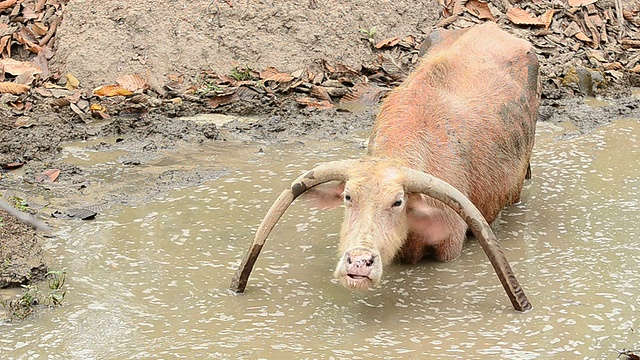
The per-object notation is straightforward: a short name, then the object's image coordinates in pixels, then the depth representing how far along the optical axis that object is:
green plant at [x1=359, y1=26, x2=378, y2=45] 11.09
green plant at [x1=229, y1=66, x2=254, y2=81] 10.40
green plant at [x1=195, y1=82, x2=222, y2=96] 10.04
